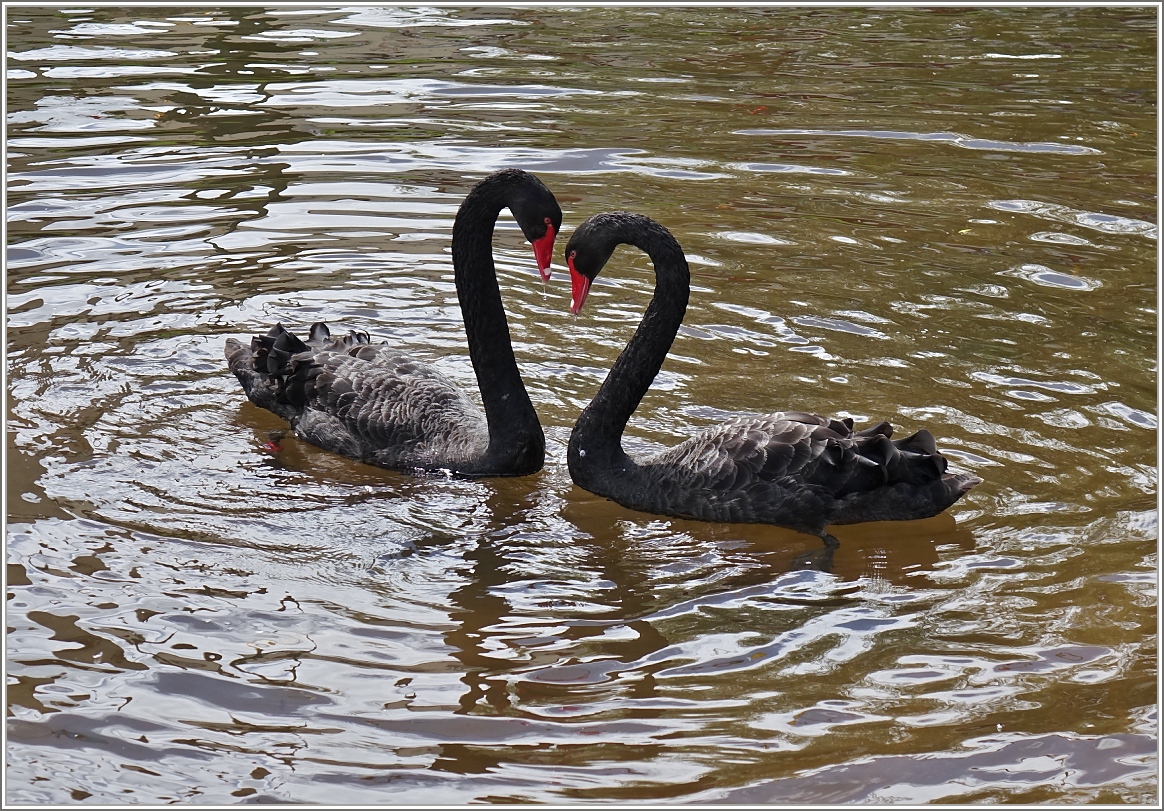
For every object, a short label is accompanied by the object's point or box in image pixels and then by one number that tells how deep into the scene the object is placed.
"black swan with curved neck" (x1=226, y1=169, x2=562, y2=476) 5.52
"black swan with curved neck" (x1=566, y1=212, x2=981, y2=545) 5.02
